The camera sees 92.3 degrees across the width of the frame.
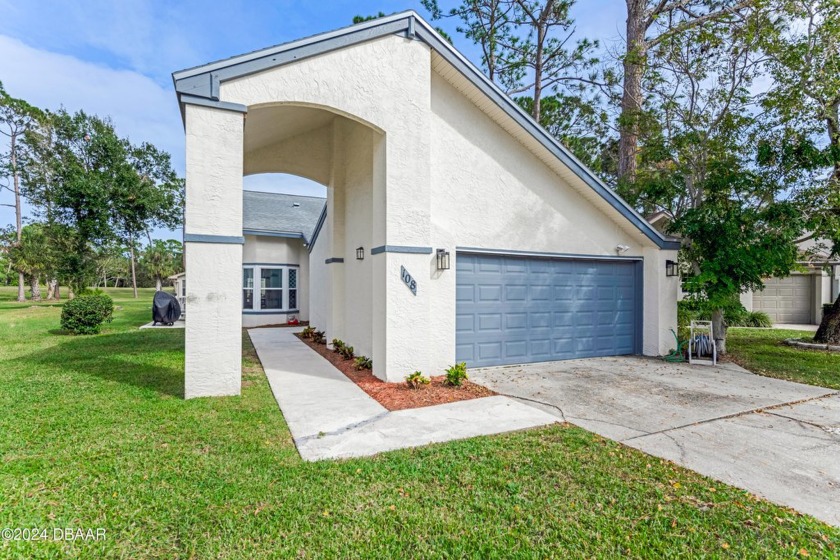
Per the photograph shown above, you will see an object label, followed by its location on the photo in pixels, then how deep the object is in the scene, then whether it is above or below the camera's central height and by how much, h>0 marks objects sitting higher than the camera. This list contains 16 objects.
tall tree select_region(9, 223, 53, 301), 30.89 +1.87
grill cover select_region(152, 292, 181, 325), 15.84 -1.18
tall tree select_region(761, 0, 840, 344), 8.44 +3.89
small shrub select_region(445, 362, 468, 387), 6.48 -1.54
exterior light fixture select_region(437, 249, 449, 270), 7.23 +0.36
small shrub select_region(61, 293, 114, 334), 12.54 -1.13
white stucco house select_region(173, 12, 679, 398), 5.74 +1.22
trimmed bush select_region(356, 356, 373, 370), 7.69 -1.61
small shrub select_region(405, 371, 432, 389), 6.38 -1.61
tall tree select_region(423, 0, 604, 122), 14.47 +8.92
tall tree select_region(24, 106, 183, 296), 19.70 +4.43
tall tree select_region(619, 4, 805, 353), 8.42 +2.55
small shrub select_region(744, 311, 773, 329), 15.14 -1.51
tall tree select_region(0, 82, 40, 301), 29.62 +11.64
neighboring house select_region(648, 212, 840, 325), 16.23 -0.78
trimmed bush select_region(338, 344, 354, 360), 8.93 -1.63
